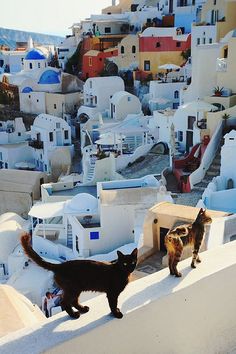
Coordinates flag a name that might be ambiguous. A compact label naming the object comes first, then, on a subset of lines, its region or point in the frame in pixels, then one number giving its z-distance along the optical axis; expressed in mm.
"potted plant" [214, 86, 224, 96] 21248
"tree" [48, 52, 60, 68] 44038
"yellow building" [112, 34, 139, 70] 36844
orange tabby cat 3789
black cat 3270
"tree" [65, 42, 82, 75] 42188
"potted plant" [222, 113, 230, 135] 19266
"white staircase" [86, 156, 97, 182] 21272
